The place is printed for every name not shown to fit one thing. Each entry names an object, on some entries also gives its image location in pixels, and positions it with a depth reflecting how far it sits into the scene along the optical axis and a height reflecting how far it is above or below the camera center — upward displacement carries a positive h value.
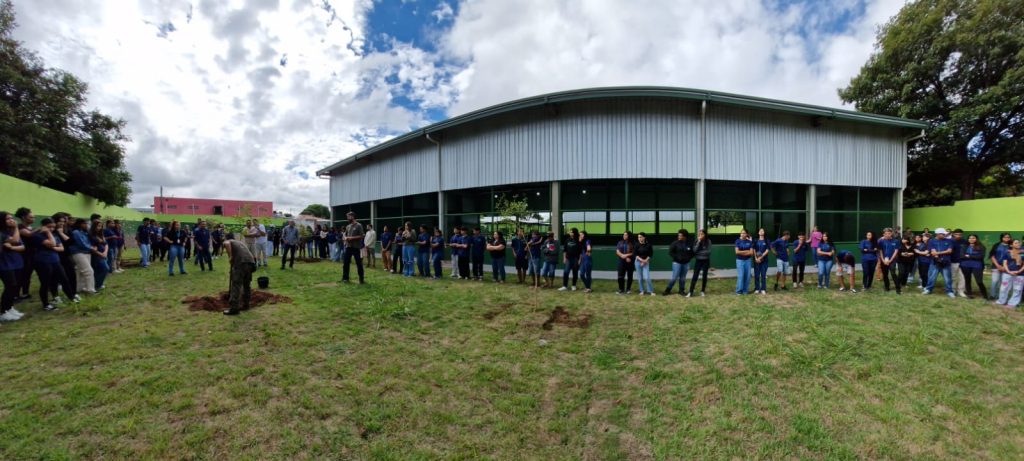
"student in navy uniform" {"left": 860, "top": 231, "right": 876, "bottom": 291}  9.12 -0.76
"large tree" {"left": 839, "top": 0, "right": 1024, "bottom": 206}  15.43 +6.65
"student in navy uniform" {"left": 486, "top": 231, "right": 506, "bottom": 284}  10.70 -0.76
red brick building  68.94 +4.12
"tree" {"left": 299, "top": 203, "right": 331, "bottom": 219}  93.99 +4.44
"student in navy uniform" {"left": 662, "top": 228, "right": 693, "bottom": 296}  8.78 -0.66
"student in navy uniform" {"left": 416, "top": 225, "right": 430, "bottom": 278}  11.45 -0.78
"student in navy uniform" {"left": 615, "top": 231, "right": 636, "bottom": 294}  9.17 -0.77
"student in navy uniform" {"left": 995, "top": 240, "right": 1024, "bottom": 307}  7.36 -0.99
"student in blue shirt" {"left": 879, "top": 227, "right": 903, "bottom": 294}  8.98 -0.61
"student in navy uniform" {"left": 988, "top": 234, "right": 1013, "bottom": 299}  7.70 -0.68
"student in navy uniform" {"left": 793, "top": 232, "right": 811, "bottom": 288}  9.50 -0.74
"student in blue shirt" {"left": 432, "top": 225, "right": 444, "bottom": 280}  11.36 -0.68
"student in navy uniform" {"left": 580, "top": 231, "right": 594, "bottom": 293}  9.53 -0.92
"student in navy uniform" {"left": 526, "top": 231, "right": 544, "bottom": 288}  10.30 -0.54
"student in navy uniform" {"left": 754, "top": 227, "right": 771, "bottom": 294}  8.97 -0.86
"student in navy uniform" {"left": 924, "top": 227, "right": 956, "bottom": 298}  8.52 -0.71
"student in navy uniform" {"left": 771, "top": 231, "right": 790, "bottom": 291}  9.63 -0.63
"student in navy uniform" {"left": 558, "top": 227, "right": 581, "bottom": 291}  9.59 -0.65
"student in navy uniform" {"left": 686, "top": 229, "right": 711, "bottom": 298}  8.80 -0.68
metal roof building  12.19 +2.26
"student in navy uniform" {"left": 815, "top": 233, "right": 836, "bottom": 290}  9.36 -0.75
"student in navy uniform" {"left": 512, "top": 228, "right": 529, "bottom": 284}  10.56 -0.79
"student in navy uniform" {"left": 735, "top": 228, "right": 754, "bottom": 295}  8.77 -0.80
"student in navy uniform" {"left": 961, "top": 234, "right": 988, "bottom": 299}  8.00 -0.74
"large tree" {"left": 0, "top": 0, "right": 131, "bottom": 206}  15.94 +4.87
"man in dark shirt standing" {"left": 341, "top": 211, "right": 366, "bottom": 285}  9.21 -0.30
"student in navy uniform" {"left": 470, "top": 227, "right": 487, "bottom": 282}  11.27 -0.68
